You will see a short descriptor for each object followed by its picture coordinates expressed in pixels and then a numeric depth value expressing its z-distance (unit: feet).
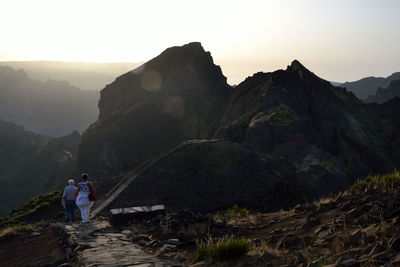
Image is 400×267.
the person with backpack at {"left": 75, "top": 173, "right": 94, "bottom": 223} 51.90
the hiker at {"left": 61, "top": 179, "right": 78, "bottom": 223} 55.62
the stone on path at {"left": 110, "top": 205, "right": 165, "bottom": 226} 44.04
